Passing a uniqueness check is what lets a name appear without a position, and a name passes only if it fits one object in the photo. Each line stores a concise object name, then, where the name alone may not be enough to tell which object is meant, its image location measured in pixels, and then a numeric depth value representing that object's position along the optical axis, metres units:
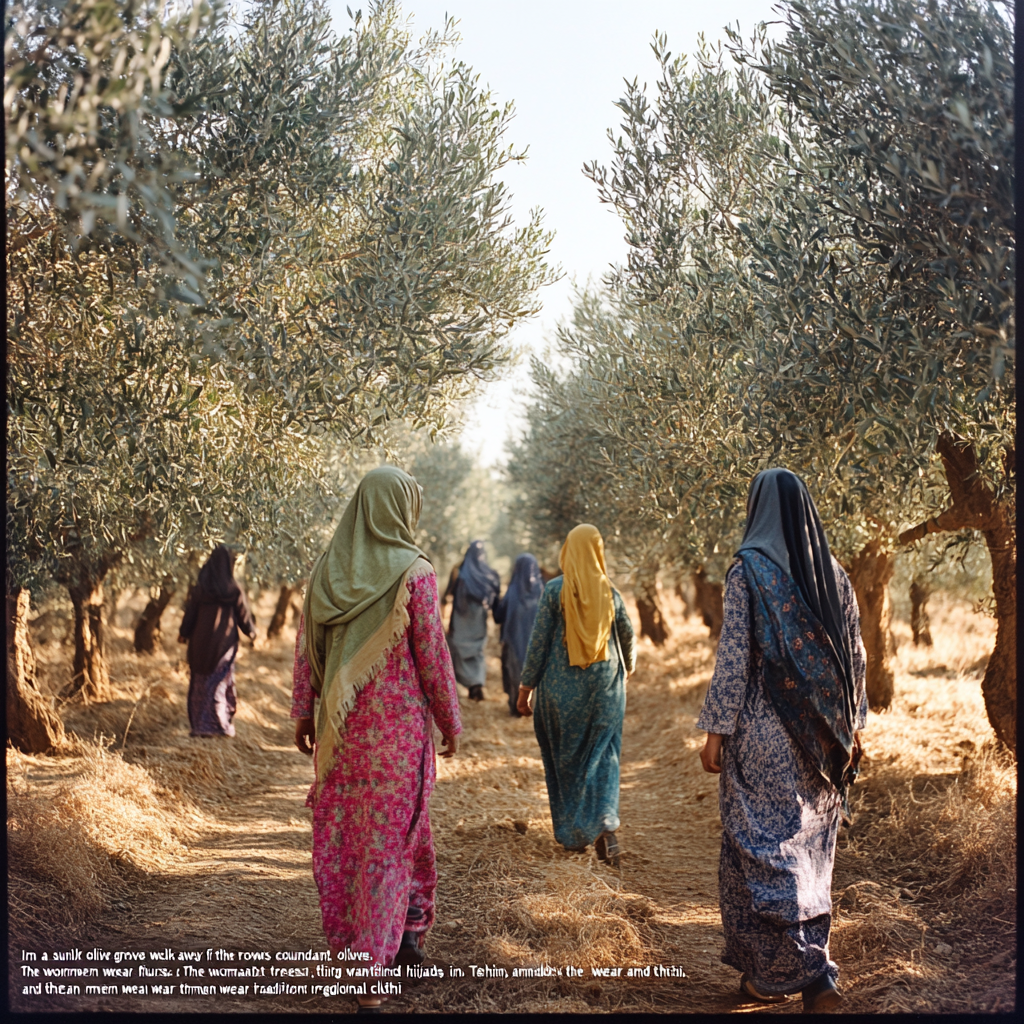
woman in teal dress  6.03
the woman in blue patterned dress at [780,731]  3.78
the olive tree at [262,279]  4.85
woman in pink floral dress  3.91
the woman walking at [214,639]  9.51
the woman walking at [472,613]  13.77
